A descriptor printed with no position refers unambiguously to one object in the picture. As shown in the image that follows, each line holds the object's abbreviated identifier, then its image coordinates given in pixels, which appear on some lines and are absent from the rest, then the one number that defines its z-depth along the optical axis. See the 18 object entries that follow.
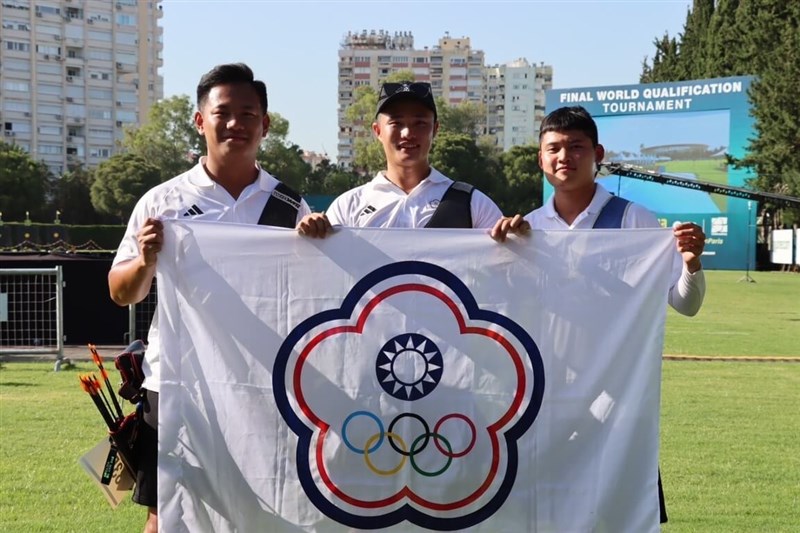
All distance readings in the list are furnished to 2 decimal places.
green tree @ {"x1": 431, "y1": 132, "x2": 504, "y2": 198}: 66.19
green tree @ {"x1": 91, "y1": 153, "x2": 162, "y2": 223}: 62.00
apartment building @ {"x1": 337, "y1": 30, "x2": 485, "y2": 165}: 165.38
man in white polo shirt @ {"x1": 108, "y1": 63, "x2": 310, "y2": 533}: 3.47
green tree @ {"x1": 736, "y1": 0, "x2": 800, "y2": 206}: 37.81
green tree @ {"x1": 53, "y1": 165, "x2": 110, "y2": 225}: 68.44
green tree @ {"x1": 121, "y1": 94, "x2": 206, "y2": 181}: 72.31
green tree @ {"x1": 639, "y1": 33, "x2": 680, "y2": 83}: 63.19
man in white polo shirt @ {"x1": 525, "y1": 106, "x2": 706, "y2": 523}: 3.80
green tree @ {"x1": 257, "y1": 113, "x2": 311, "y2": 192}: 66.69
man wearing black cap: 3.74
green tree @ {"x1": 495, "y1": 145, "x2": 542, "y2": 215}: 65.44
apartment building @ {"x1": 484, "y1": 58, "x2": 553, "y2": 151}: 158.25
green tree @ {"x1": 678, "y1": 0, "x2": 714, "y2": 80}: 56.91
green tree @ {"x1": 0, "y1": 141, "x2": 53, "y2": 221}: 61.75
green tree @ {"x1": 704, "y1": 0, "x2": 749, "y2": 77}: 49.66
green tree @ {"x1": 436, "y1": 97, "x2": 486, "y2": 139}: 94.69
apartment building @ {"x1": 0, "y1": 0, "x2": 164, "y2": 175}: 100.25
